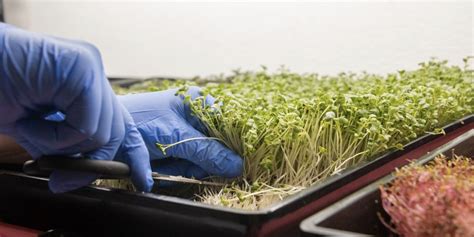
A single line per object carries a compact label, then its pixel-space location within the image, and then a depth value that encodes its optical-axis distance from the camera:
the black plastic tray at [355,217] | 0.52
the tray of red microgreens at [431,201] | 0.51
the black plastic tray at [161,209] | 0.56
